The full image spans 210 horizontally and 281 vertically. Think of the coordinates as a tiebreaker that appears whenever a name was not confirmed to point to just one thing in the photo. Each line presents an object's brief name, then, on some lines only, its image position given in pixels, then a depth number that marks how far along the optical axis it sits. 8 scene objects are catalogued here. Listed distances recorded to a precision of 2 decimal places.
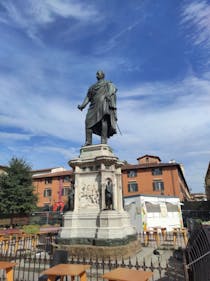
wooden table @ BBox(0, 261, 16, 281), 4.33
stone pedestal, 7.66
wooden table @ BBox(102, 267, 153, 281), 3.41
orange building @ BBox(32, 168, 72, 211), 43.16
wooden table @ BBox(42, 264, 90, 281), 3.79
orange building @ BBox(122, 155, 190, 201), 38.62
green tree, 27.36
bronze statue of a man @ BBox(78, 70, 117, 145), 9.95
